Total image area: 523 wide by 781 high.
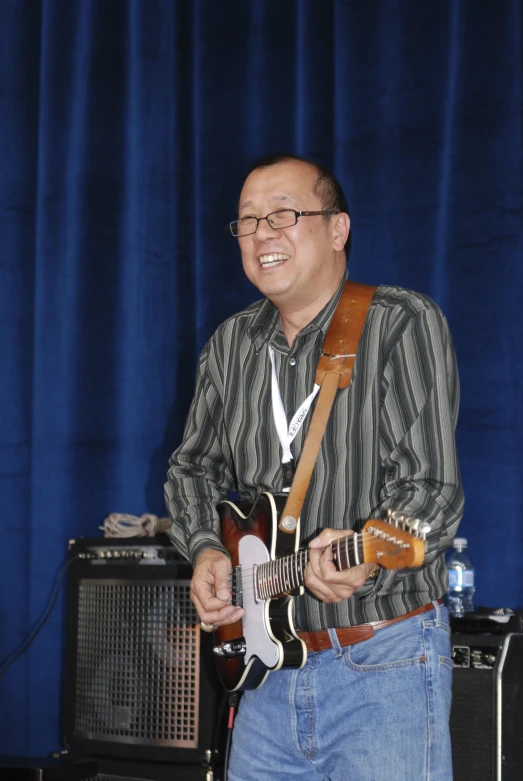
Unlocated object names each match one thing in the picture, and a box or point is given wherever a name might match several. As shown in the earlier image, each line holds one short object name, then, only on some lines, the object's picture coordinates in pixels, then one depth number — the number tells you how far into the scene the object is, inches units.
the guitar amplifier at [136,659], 215.8
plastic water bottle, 247.6
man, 141.4
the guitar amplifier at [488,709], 193.8
